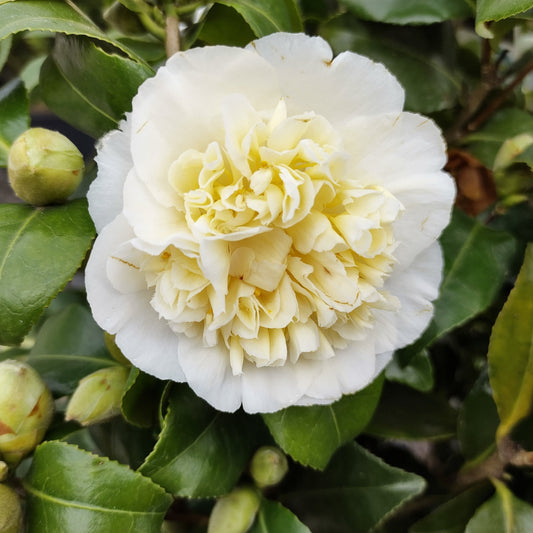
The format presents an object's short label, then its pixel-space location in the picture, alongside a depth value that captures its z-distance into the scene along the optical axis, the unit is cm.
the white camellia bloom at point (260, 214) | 25
